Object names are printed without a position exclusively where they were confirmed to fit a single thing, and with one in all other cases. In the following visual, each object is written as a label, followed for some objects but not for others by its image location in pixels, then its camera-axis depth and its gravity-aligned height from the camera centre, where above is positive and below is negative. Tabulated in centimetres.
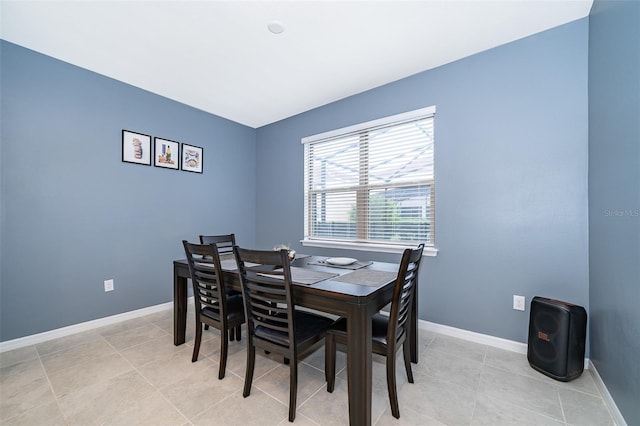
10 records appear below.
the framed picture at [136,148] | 288 +75
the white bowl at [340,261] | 209 -39
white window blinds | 269 +35
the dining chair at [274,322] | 142 -64
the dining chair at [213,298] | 182 -64
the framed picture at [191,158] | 341 +74
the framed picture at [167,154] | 316 +74
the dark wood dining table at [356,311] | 129 -51
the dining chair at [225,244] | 241 -34
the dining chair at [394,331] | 141 -70
